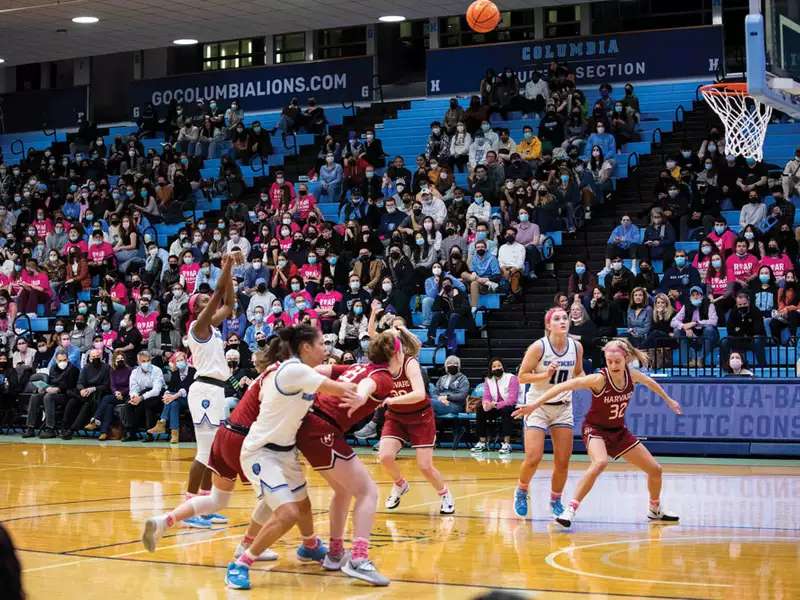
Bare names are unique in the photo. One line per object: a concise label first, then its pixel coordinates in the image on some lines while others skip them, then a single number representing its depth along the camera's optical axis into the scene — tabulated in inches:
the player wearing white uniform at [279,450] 326.6
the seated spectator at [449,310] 800.9
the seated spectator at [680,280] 754.8
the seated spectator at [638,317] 739.4
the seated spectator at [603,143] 946.0
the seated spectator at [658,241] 805.9
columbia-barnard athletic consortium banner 673.6
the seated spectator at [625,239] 819.6
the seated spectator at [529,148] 963.3
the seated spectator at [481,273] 832.9
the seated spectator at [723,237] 788.0
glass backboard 401.4
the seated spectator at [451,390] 745.0
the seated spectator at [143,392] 832.3
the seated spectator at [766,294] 739.4
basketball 724.0
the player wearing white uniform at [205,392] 429.7
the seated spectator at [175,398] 818.2
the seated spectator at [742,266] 760.3
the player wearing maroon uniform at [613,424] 432.8
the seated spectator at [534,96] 1022.4
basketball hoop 632.4
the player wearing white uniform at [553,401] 444.1
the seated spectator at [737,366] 687.7
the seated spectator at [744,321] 713.6
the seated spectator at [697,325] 708.7
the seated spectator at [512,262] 837.8
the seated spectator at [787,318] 711.1
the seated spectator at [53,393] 874.8
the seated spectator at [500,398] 728.3
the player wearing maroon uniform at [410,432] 458.3
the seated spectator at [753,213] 816.9
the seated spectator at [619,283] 763.4
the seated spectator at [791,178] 837.2
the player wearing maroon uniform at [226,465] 350.9
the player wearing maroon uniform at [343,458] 339.0
